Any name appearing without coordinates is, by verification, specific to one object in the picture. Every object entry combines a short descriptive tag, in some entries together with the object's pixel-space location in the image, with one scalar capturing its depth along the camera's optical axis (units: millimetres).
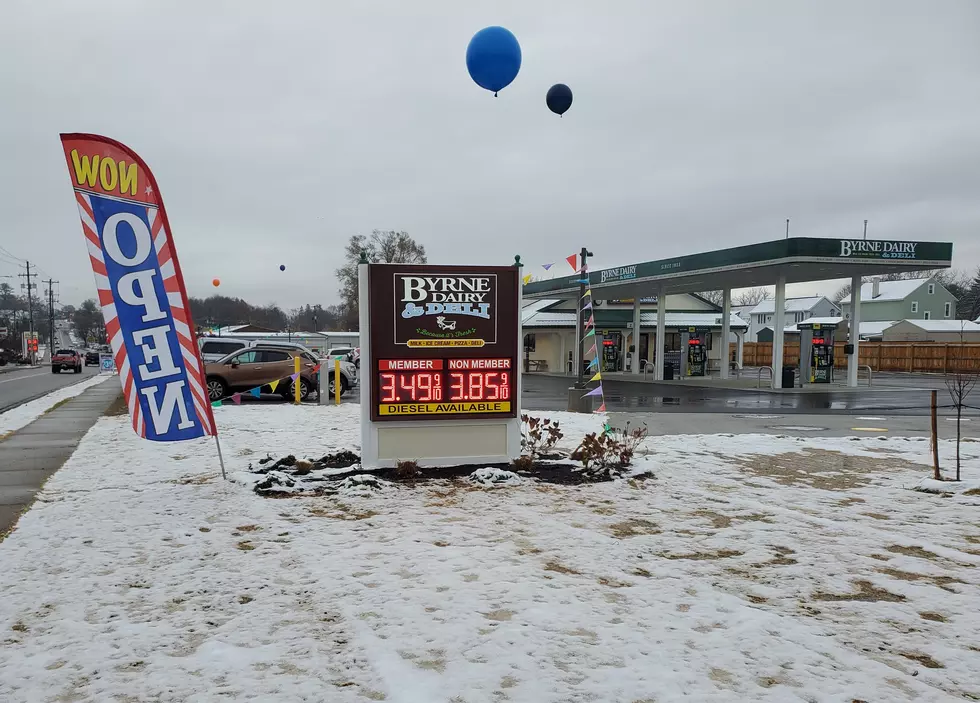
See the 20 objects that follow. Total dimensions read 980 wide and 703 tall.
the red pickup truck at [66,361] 38906
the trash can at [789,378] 24812
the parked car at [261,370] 18031
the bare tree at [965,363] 33938
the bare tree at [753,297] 97050
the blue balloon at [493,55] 8648
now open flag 6234
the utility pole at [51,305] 78312
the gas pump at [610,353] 35406
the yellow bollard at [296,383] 17352
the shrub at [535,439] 8891
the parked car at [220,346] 22109
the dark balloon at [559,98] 10508
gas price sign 7836
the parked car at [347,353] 26988
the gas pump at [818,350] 26812
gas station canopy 21688
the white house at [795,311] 60375
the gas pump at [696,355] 32559
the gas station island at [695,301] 21922
